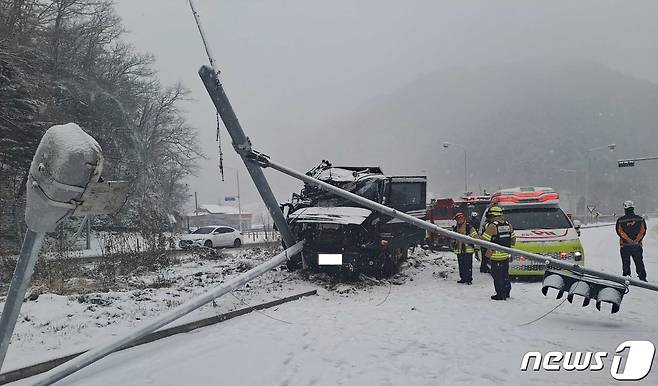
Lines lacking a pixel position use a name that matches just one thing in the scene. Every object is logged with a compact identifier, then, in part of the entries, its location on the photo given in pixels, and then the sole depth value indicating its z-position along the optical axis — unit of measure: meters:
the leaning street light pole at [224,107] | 6.97
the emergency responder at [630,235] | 9.30
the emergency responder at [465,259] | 10.06
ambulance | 9.41
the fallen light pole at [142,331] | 3.72
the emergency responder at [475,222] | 11.77
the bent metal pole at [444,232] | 5.76
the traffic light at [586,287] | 5.57
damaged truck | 9.35
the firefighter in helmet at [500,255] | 8.14
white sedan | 24.30
